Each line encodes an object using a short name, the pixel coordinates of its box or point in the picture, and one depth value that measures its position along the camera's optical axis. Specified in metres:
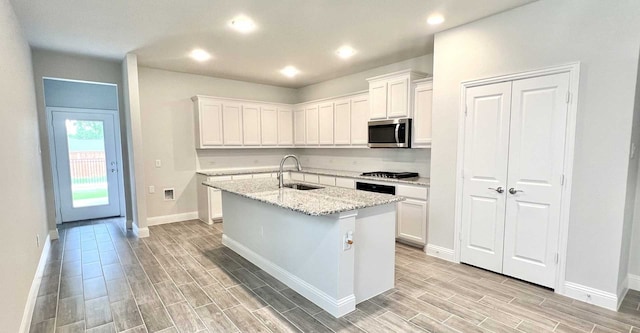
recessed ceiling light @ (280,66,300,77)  5.10
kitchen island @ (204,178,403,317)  2.37
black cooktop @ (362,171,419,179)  4.35
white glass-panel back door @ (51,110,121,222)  5.24
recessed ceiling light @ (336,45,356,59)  4.07
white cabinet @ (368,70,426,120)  4.11
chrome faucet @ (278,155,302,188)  3.38
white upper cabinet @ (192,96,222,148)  5.27
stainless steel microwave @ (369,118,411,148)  4.18
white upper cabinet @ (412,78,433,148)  3.93
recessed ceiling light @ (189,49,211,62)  4.15
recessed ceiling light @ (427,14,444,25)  3.05
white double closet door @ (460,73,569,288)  2.72
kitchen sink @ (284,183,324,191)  3.46
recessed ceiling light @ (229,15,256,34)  3.08
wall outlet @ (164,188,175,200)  5.30
